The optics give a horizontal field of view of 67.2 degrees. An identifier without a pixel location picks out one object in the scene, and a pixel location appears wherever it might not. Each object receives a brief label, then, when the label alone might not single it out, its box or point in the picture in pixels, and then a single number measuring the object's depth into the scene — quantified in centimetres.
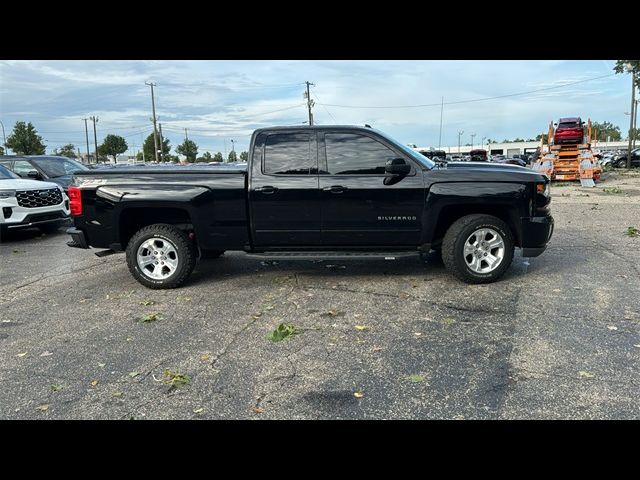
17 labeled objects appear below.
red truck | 2208
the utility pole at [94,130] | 8139
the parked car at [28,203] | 947
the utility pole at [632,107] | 3344
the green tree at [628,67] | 2828
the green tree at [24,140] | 5550
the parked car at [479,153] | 4179
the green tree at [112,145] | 7681
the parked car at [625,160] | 3631
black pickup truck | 568
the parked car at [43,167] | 1238
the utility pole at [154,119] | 6258
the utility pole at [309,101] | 6244
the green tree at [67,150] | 8340
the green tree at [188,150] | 8122
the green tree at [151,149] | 8106
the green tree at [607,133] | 13130
